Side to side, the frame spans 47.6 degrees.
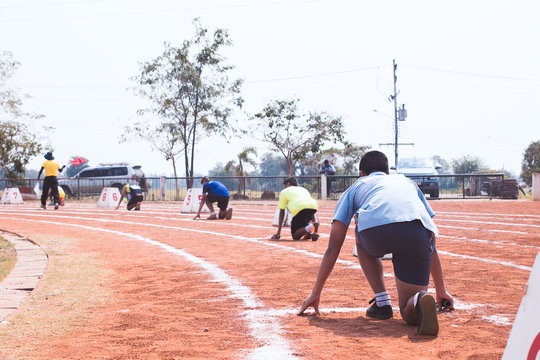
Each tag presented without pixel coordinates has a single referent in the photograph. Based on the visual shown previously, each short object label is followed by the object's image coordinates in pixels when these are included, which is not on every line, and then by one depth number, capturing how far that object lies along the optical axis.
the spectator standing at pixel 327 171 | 30.63
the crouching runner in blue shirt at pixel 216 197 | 18.22
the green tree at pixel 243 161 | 43.03
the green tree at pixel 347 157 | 51.06
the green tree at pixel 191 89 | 39.16
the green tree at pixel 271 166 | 115.12
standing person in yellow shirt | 21.45
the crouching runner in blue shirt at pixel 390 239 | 4.57
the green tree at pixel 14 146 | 42.47
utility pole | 47.25
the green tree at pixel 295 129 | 44.44
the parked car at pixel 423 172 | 29.47
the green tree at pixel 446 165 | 108.34
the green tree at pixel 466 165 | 90.89
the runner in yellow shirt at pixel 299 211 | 11.65
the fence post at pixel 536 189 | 28.54
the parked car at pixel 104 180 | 36.58
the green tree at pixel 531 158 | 71.99
